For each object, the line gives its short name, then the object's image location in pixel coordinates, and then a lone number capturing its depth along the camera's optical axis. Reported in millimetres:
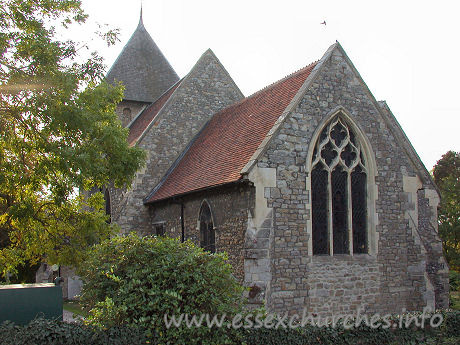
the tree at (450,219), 32619
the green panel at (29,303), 7583
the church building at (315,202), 11852
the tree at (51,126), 10555
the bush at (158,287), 7395
